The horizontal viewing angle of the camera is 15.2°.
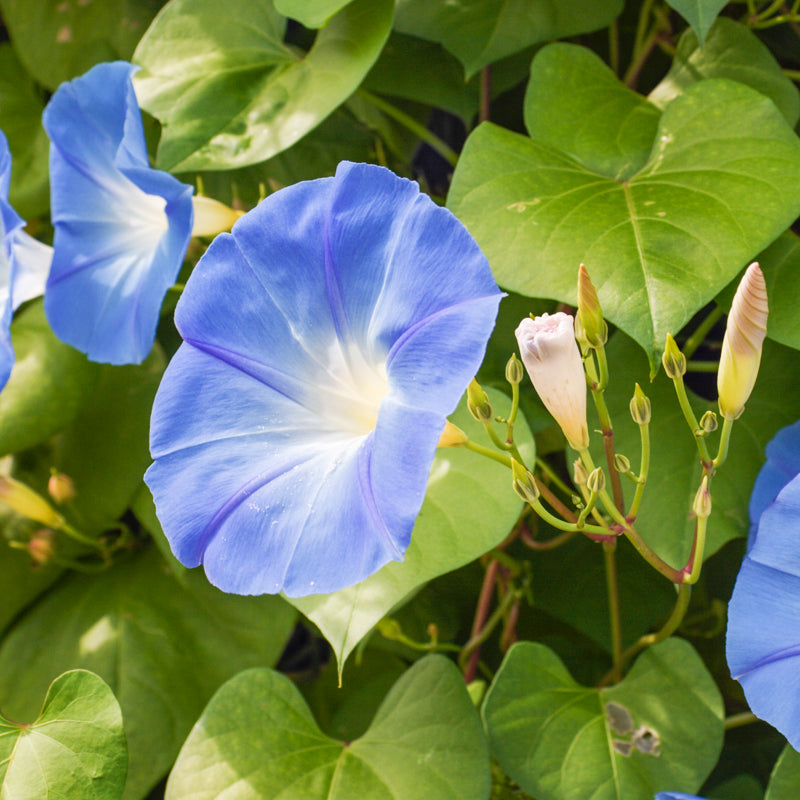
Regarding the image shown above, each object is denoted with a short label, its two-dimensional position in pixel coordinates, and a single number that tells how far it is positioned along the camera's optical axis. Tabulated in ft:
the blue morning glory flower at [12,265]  2.33
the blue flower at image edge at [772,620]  2.16
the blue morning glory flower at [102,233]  2.42
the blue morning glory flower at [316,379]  2.12
